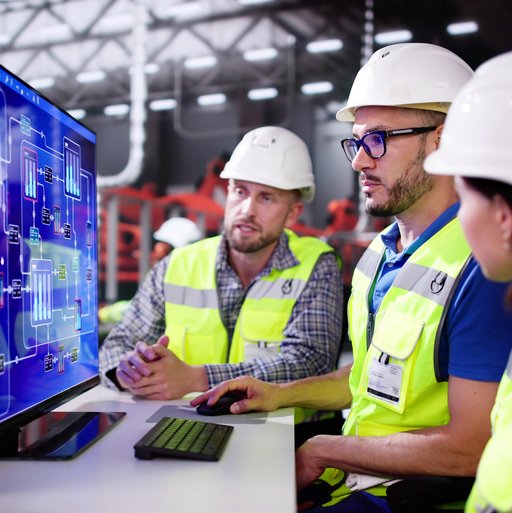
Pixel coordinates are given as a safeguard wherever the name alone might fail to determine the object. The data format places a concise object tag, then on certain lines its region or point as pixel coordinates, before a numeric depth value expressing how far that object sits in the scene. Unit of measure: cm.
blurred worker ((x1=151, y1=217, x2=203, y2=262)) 417
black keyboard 122
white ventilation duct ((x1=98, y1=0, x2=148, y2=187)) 417
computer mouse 160
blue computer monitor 116
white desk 99
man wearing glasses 133
